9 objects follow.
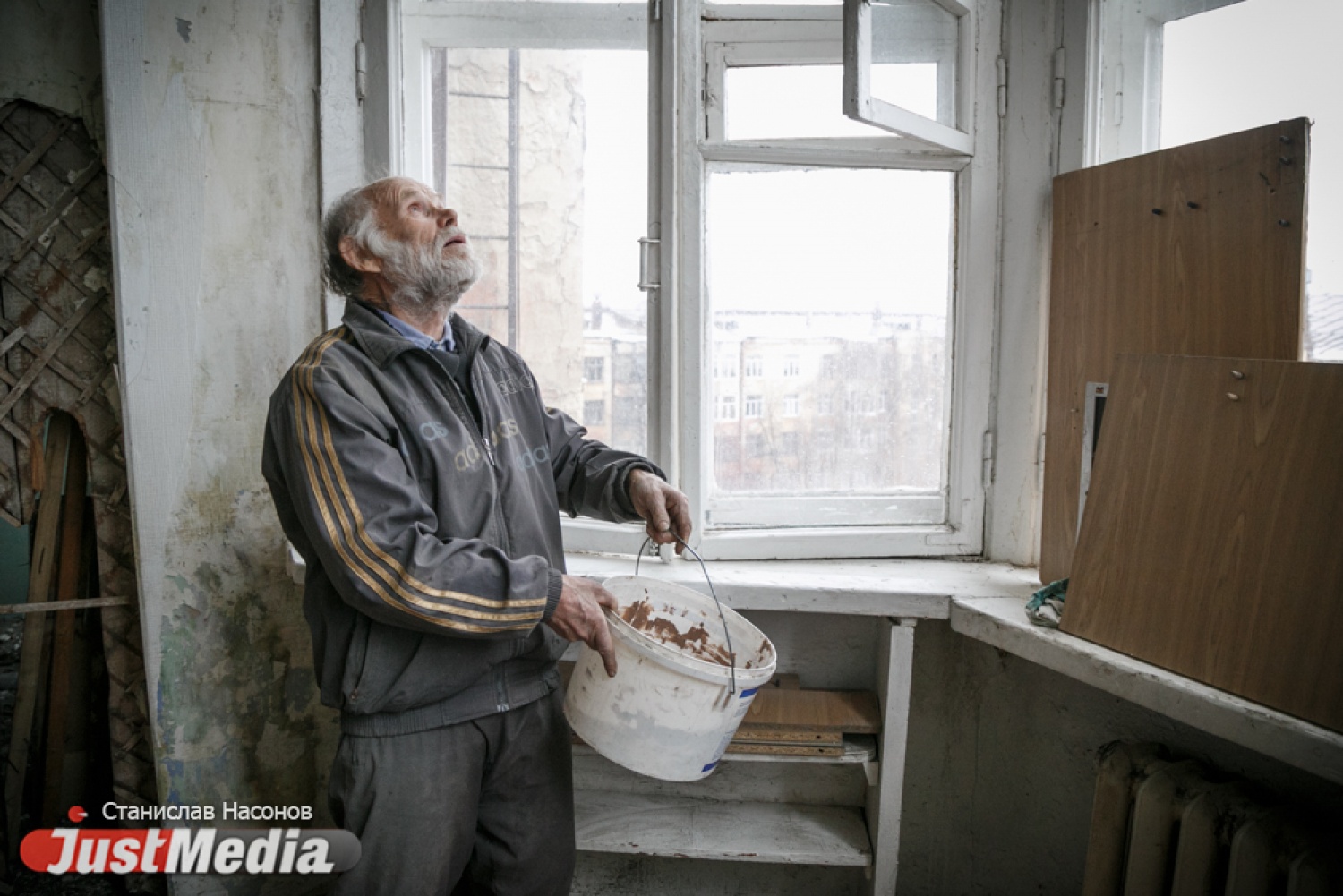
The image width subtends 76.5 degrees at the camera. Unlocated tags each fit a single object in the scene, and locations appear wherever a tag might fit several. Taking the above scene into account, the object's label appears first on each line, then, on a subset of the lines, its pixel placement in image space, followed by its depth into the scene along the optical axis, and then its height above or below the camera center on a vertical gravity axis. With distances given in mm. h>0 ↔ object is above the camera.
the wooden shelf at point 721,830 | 1804 -974
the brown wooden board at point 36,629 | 2092 -611
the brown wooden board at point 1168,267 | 1366 +218
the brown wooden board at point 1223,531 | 1135 -208
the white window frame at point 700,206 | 1887 +407
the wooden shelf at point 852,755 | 1761 -761
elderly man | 1295 -262
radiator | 1229 -689
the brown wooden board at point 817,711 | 1798 -703
